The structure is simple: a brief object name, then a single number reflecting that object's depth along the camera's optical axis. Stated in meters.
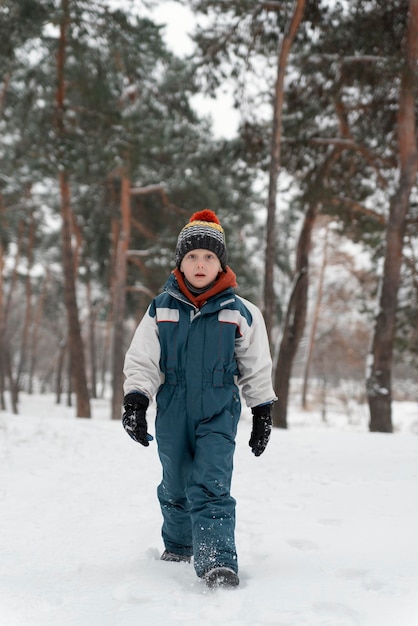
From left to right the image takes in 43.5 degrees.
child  2.44
